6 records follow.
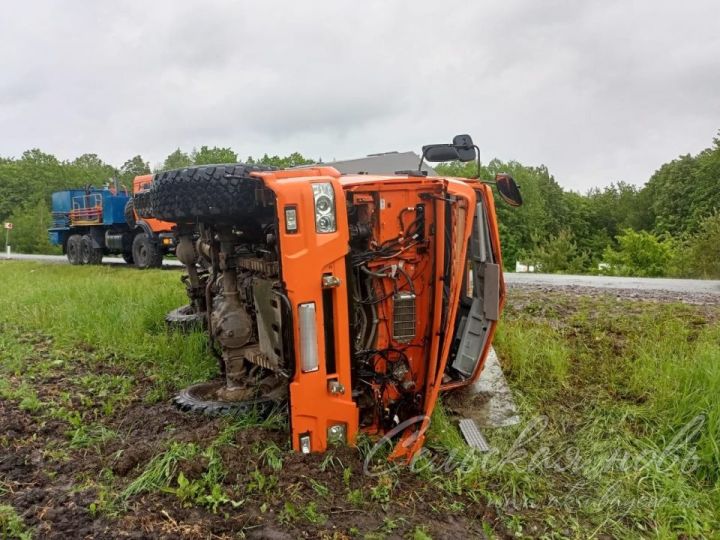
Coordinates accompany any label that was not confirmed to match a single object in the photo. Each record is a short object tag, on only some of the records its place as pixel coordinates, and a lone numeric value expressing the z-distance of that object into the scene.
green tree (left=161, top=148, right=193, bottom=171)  63.50
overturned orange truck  3.08
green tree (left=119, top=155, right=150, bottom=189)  70.12
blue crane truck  15.43
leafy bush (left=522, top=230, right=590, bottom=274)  27.56
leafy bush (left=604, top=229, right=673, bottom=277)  23.50
